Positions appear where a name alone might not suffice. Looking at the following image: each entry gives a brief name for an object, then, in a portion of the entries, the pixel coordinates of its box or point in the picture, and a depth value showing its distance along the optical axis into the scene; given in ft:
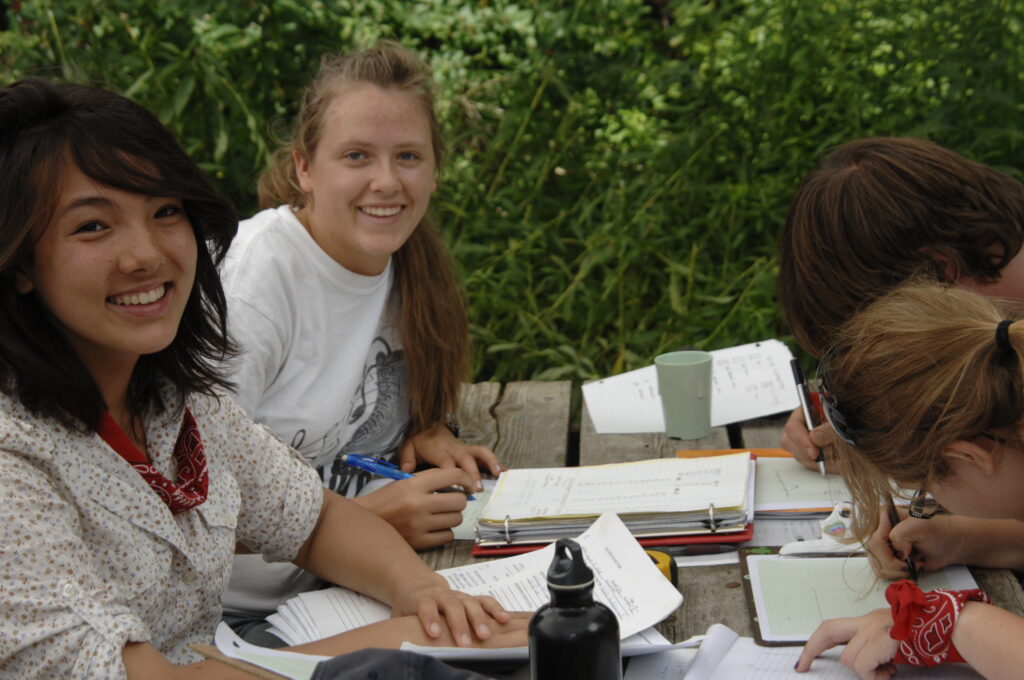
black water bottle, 3.52
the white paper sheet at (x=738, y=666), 4.32
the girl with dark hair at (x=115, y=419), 4.00
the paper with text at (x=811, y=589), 4.75
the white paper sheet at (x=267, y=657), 4.11
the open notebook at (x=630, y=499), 5.67
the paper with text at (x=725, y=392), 7.77
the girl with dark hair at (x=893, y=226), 5.98
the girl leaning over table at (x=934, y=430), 4.27
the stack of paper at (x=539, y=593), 4.71
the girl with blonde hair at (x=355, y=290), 7.11
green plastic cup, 7.28
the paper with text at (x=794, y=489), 6.04
